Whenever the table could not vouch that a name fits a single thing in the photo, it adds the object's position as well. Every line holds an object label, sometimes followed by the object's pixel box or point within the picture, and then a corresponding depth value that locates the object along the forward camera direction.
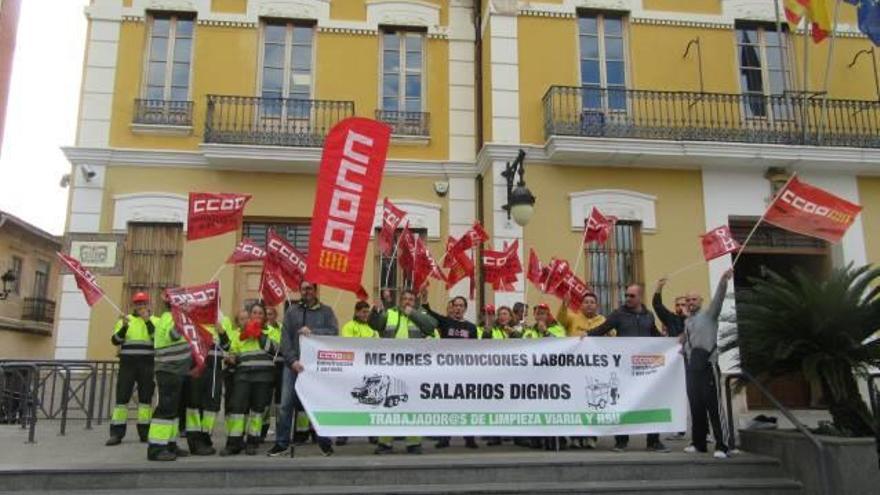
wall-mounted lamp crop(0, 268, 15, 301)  20.17
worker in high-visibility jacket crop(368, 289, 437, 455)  8.33
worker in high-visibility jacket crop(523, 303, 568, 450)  8.95
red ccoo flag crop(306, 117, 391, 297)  7.54
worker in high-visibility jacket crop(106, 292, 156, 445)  8.77
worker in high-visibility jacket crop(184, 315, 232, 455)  7.98
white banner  7.61
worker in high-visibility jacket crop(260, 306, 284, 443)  8.36
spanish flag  12.51
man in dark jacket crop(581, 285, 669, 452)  8.55
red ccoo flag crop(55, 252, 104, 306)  8.90
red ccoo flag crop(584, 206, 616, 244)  10.79
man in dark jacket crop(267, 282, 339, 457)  7.69
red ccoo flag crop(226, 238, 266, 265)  8.96
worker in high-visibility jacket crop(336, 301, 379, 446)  8.45
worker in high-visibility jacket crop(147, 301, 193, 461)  7.29
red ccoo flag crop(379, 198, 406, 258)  9.89
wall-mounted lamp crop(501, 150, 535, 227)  11.16
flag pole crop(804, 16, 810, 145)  12.75
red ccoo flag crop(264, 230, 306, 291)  8.61
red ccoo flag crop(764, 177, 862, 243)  8.30
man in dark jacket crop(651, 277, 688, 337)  8.63
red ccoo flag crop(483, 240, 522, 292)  10.69
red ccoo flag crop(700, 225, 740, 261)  8.73
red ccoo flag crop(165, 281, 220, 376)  7.67
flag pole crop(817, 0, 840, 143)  12.78
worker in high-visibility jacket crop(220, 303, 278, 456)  7.95
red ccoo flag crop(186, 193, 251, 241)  8.73
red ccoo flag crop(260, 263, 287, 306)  8.52
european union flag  12.28
